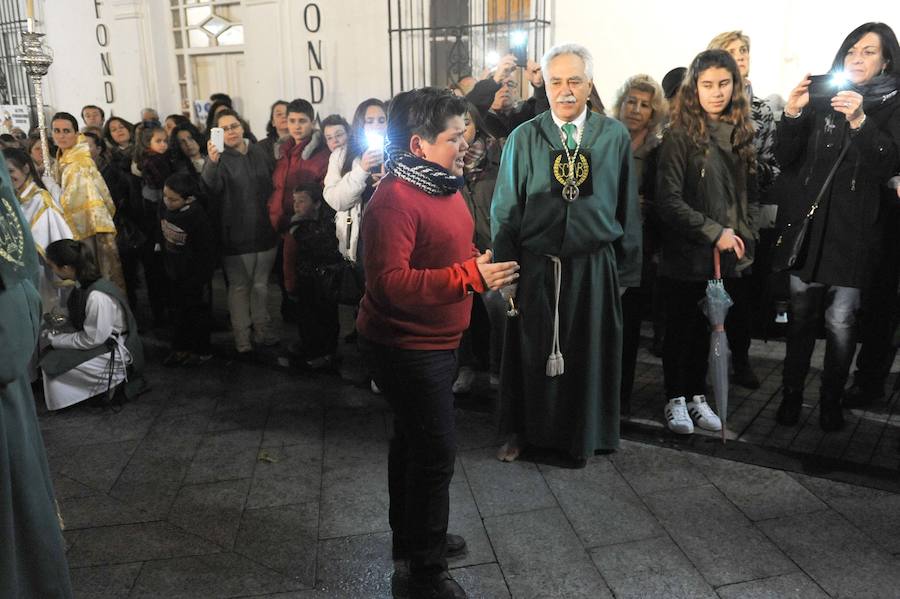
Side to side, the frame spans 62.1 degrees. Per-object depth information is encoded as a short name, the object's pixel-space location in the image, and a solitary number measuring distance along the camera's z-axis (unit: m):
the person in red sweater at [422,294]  2.43
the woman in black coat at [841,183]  3.84
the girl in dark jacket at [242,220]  5.70
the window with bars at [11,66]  13.19
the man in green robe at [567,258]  3.59
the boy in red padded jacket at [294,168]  5.55
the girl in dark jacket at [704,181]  3.93
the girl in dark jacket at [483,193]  4.59
